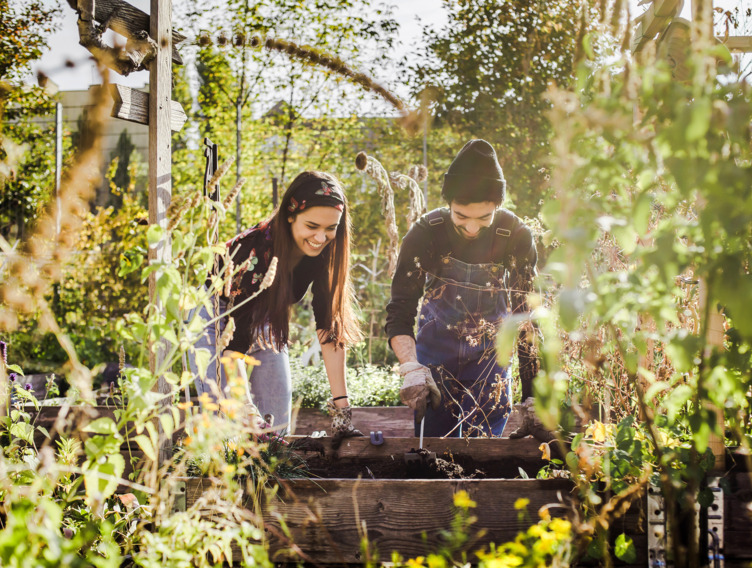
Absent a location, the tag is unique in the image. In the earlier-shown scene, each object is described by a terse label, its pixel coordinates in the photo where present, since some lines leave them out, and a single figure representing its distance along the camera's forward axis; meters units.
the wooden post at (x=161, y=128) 1.95
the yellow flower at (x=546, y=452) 1.76
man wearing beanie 2.69
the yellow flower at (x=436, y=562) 1.09
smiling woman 2.53
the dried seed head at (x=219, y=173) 1.42
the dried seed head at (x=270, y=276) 1.43
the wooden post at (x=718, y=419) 1.52
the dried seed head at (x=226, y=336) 1.37
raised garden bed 1.65
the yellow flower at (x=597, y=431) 1.79
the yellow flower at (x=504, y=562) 1.08
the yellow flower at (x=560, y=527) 1.11
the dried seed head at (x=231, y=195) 1.44
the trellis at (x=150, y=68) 1.82
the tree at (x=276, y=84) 6.43
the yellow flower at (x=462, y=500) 1.28
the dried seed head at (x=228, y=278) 1.43
